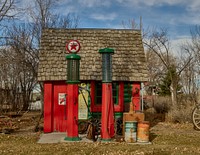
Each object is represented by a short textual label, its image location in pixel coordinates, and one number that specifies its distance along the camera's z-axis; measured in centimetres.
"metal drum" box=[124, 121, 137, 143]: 967
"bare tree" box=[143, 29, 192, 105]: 2195
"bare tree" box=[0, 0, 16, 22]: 1615
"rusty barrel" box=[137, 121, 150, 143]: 967
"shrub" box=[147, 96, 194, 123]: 1530
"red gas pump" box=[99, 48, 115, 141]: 962
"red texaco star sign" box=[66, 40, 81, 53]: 1032
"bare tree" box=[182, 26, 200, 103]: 2469
